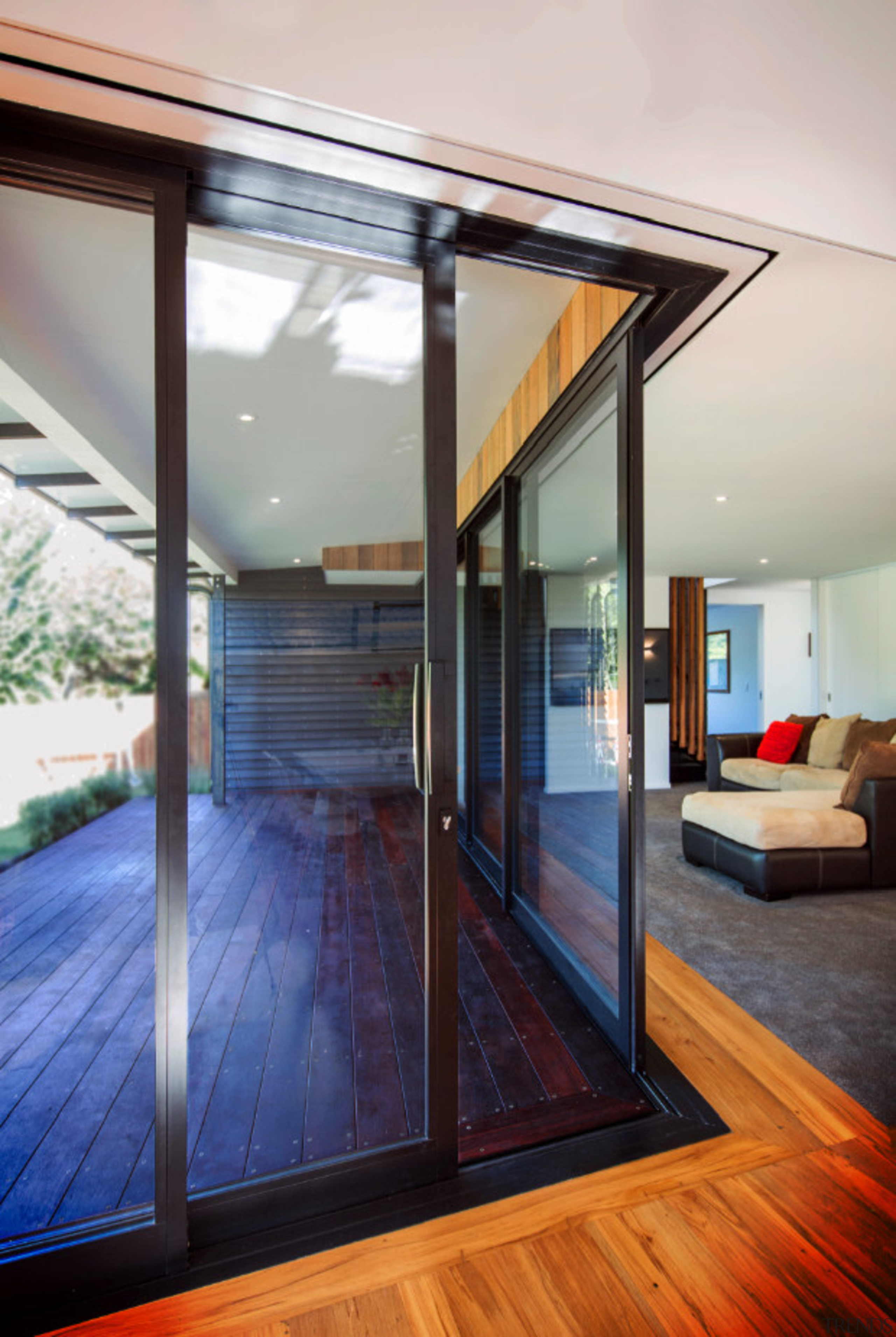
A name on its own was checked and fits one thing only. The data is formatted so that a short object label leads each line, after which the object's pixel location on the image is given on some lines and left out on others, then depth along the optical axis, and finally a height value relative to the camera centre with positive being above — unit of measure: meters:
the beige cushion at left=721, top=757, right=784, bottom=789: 5.95 -0.99
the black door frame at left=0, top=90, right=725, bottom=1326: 1.28 +0.03
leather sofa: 3.60 -1.14
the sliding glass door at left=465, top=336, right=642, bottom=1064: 2.01 -0.08
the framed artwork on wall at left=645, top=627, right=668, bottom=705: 7.53 +0.08
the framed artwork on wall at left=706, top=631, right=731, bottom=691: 10.73 +0.19
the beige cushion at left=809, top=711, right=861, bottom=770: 5.93 -0.69
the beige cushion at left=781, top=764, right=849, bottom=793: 5.40 -0.96
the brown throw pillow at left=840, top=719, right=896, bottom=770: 5.44 -0.58
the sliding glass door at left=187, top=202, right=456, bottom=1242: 1.45 -0.16
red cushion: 6.23 -0.72
